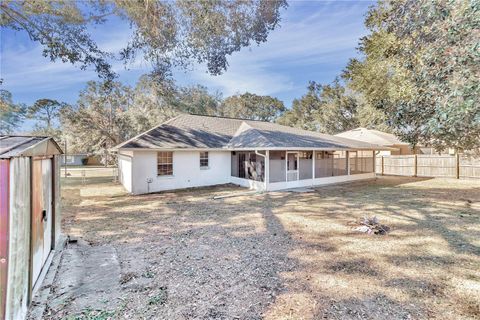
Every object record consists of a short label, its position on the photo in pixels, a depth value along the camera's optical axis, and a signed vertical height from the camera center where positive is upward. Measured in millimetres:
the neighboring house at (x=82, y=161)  39406 -54
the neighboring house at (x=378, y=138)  23047 +2037
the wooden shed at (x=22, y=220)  2590 -751
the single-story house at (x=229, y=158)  12766 +114
